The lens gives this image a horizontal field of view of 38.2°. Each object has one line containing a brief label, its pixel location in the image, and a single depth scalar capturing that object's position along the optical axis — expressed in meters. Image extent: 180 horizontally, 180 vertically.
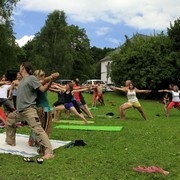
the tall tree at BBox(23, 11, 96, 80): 46.68
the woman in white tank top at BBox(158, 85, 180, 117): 12.14
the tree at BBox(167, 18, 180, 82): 23.85
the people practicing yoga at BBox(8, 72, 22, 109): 8.62
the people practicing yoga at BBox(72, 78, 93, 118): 10.85
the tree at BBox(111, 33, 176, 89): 24.17
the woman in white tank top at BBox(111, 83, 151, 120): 10.39
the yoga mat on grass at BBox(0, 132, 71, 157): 5.36
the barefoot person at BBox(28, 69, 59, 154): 5.49
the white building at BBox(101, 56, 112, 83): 67.89
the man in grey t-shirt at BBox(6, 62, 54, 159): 5.12
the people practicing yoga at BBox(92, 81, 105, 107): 15.85
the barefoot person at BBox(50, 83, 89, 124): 8.92
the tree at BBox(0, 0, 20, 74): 29.41
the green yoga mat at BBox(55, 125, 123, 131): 7.89
